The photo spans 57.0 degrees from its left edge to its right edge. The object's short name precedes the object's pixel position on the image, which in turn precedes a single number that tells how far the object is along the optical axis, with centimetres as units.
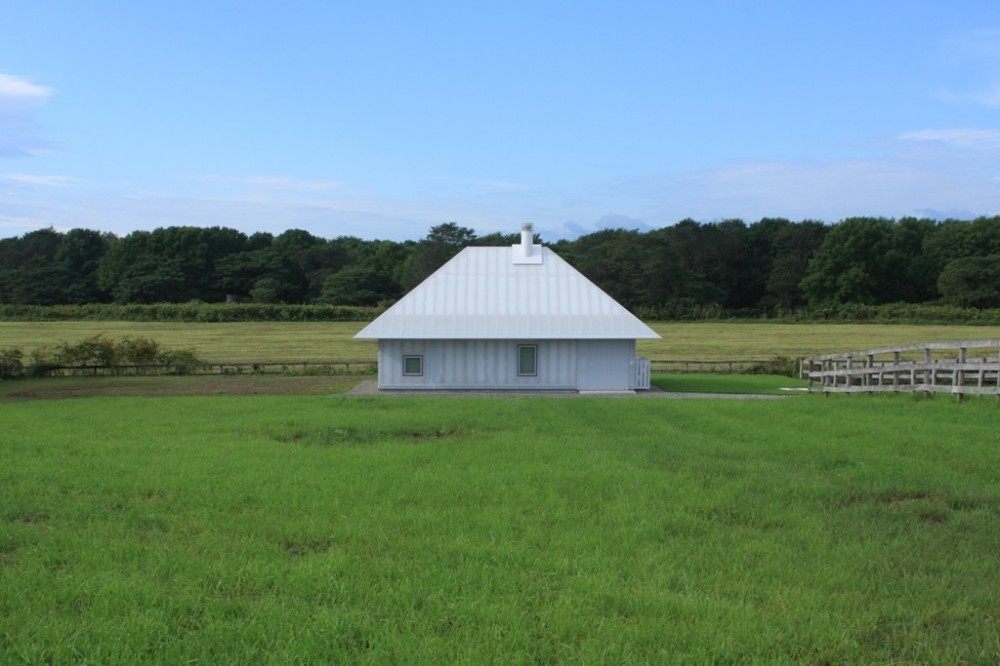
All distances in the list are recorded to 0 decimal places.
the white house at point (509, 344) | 3209
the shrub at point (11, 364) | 3791
